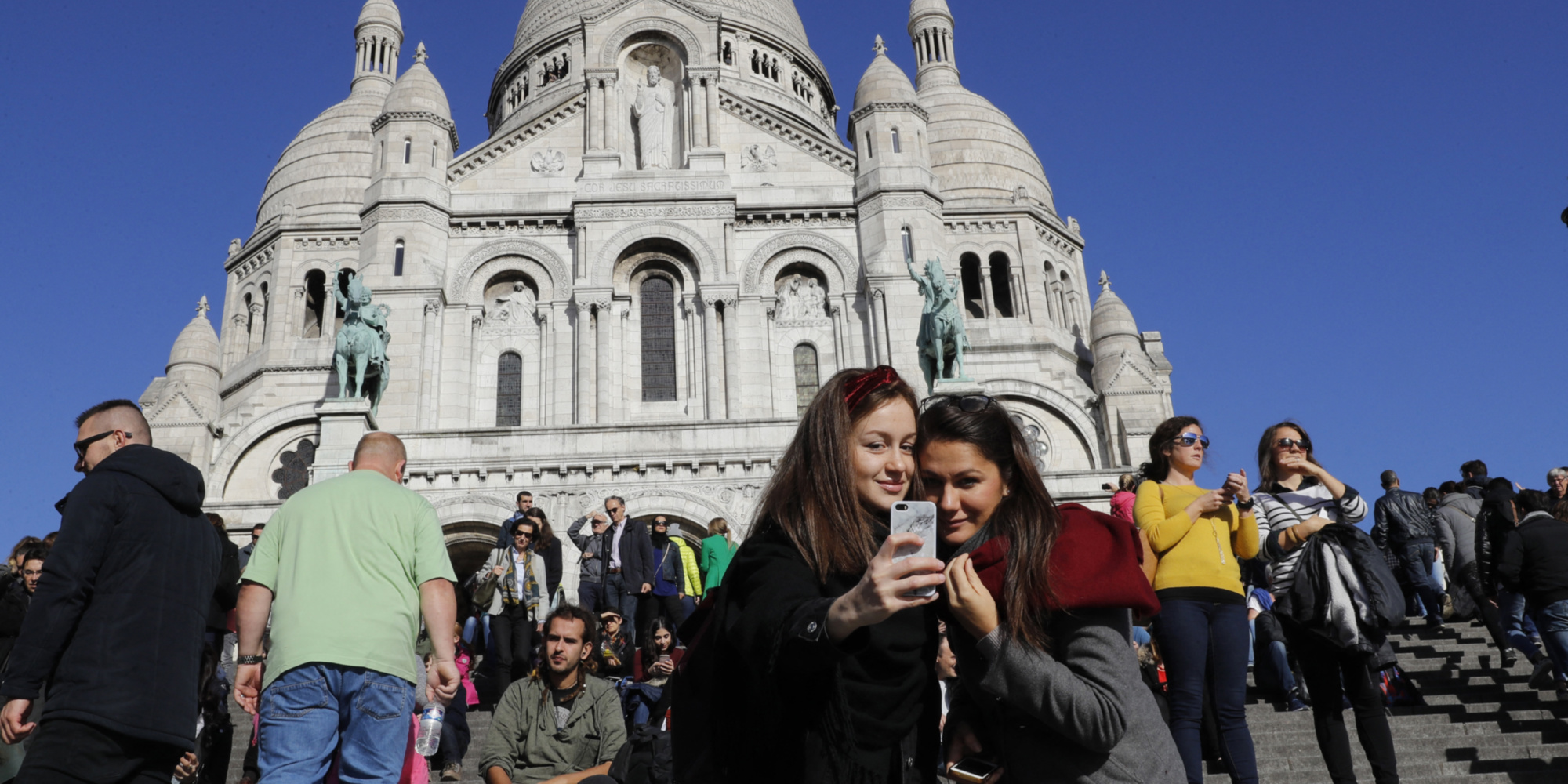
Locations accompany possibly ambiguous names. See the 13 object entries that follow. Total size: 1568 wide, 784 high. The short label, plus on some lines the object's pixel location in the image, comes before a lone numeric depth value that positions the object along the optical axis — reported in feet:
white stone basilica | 68.59
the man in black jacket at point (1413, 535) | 42.78
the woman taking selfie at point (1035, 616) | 10.65
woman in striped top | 20.58
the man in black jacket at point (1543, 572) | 29.55
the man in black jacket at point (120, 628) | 16.05
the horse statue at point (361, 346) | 69.72
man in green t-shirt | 16.48
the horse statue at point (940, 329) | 71.00
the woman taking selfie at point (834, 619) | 9.48
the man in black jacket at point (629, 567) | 41.47
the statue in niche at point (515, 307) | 84.64
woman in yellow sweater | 19.25
